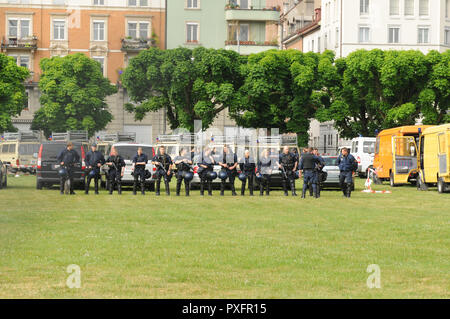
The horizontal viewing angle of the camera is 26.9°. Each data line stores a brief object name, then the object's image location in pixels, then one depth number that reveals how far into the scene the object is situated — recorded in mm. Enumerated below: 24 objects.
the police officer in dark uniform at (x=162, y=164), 32781
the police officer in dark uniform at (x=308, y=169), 31375
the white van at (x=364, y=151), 53688
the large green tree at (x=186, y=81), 65000
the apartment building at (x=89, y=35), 83250
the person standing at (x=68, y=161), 33131
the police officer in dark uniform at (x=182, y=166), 32844
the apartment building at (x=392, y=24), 85375
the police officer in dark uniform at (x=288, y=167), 33250
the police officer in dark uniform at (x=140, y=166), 33500
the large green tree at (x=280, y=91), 64688
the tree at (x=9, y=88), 71625
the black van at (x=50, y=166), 36500
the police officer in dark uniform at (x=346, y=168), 31562
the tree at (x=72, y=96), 74438
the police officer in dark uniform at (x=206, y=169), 33281
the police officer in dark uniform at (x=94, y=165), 33688
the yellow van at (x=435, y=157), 35125
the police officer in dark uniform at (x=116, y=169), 33531
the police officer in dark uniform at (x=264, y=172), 33812
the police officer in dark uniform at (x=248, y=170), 33656
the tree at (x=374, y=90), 63062
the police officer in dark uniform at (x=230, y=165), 33656
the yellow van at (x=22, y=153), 55938
